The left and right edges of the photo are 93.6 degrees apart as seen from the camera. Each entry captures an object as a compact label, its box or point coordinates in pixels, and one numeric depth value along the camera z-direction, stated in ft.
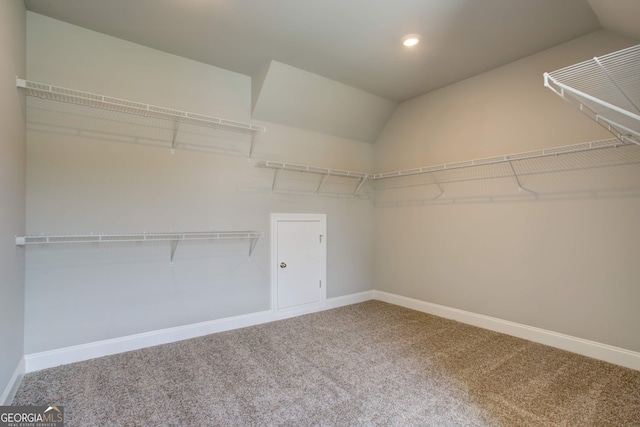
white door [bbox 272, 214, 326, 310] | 12.64
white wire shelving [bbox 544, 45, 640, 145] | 5.41
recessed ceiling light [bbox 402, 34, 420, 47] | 9.20
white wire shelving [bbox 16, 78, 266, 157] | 7.95
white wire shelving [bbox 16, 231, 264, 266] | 8.03
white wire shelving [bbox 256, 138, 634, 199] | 8.89
